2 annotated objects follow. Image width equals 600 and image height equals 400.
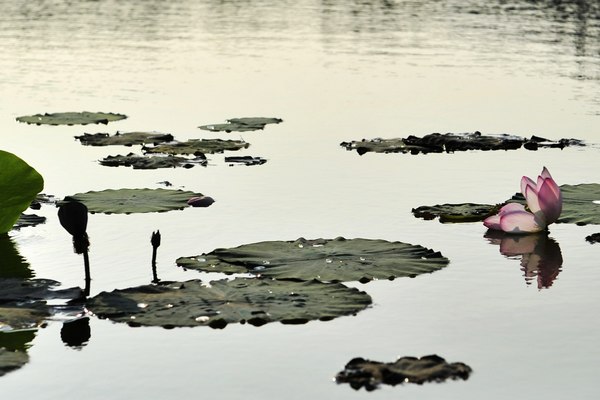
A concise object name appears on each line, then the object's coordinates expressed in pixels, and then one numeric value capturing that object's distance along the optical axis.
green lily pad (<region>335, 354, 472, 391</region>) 8.93
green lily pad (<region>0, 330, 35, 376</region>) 9.24
